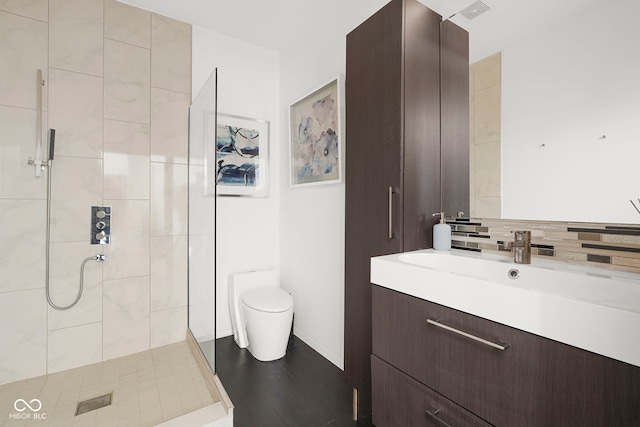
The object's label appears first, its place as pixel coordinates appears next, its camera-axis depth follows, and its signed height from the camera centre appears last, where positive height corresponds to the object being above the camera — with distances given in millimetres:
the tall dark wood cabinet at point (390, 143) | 1364 +364
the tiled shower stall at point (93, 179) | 1844 +251
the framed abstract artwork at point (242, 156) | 2518 +530
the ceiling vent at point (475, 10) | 1394 +1007
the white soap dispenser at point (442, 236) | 1435 -102
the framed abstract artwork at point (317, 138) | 2061 +603
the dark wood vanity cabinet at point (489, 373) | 646 -434
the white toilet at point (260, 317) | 2061 -752
